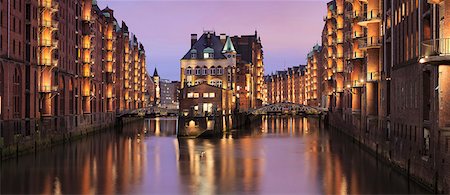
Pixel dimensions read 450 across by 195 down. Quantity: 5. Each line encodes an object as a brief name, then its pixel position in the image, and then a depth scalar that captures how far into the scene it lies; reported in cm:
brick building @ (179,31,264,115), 10531
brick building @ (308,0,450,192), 3306
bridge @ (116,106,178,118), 11894
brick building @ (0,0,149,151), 5800
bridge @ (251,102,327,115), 12748
